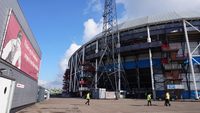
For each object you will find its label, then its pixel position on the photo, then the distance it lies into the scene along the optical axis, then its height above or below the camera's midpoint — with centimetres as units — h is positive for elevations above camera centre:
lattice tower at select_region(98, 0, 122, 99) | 4336 +970
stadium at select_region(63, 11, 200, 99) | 3694 +787
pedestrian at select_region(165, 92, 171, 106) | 1798 -150
